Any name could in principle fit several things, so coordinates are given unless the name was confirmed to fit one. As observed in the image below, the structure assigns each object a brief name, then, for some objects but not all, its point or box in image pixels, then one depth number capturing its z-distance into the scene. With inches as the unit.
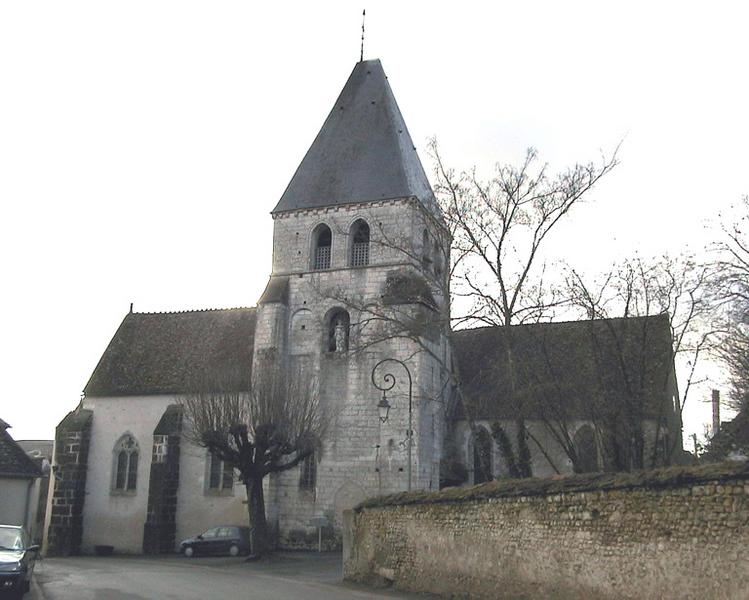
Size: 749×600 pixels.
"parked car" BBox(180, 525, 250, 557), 1171.3
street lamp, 1157.7
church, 1186.0
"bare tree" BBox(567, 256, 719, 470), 826.2
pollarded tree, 1055.0
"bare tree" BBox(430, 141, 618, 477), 885.2
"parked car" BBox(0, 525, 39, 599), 580.1
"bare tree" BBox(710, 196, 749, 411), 703.3
